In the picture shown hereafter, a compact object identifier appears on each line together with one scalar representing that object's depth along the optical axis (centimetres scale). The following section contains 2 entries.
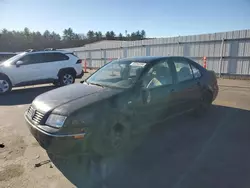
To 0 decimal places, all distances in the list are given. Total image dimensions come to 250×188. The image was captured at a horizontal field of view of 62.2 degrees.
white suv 888
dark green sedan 286
